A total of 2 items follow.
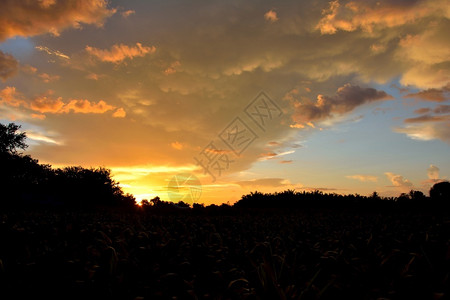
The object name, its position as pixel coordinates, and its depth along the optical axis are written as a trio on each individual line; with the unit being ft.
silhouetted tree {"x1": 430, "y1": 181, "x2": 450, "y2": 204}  76.32
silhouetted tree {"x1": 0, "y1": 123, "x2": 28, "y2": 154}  122.21
